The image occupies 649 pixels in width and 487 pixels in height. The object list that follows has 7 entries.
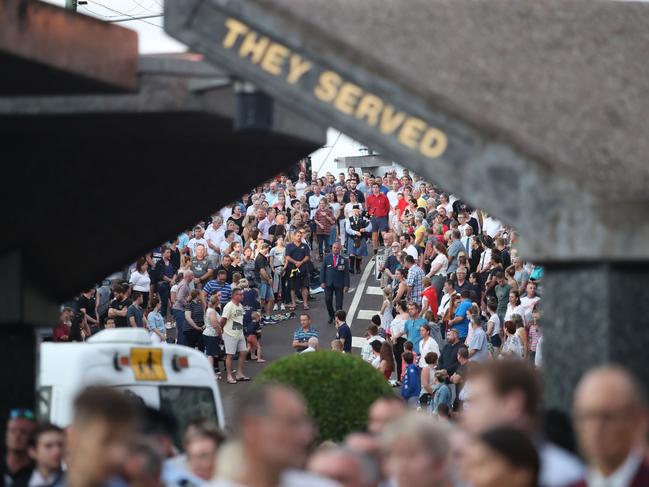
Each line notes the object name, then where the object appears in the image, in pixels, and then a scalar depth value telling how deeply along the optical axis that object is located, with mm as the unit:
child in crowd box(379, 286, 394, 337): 58156
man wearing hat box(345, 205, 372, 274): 70125
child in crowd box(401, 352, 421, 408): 45844
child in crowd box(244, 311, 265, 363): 57719
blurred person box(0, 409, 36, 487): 20031
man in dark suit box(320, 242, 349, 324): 63156
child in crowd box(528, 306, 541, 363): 47312
